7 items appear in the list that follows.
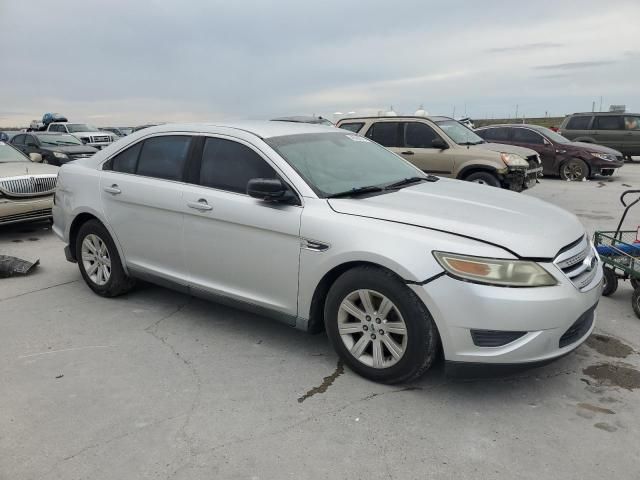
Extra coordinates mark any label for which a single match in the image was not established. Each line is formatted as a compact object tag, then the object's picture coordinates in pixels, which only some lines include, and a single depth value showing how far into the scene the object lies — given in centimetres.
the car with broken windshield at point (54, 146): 1485
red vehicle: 1400
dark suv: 1781
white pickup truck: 2409
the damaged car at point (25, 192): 772
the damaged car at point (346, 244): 306
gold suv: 976
